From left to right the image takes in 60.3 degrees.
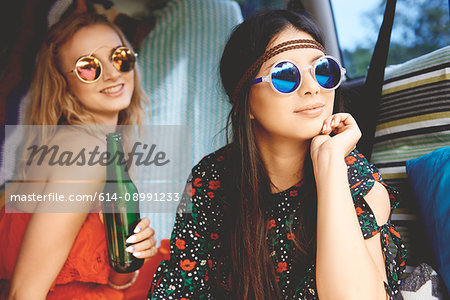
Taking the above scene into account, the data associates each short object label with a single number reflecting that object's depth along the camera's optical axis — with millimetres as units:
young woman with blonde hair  1300
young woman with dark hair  1078
